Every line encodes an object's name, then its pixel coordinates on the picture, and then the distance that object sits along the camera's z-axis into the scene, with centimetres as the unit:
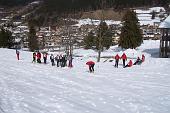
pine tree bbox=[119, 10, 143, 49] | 7769
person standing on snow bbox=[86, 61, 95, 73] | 3743
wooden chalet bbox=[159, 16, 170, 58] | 5672
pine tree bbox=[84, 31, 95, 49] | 10232
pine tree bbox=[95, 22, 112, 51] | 8891
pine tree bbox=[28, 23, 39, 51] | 9688
